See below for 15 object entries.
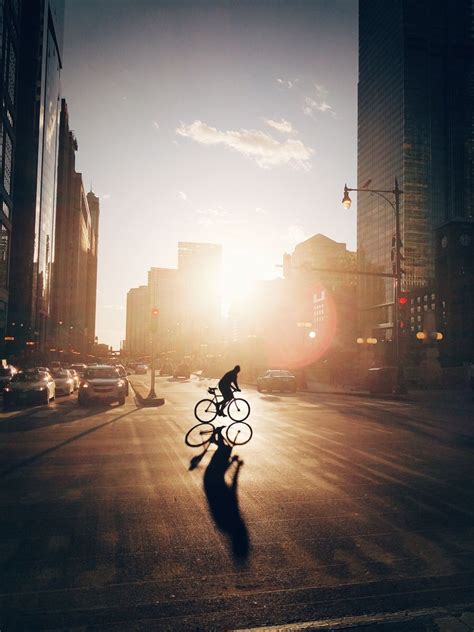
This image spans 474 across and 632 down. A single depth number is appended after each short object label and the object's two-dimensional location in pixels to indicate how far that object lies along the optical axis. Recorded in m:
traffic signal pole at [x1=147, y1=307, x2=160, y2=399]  23.87
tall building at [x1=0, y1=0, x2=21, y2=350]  59.94
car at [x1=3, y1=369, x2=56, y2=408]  21.02
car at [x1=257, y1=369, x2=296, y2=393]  34.22
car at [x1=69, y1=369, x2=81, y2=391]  33.41
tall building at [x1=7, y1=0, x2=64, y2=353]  86.75
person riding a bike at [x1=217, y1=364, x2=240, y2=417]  12.77
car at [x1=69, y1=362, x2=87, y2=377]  61.66
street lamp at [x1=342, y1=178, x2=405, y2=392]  25.45
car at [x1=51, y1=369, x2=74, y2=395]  28.32
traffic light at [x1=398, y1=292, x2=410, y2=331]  24.92
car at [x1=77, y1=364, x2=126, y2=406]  21.17
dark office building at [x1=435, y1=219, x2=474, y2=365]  103.50
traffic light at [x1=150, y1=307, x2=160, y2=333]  24.03
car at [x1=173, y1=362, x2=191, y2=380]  62.50
